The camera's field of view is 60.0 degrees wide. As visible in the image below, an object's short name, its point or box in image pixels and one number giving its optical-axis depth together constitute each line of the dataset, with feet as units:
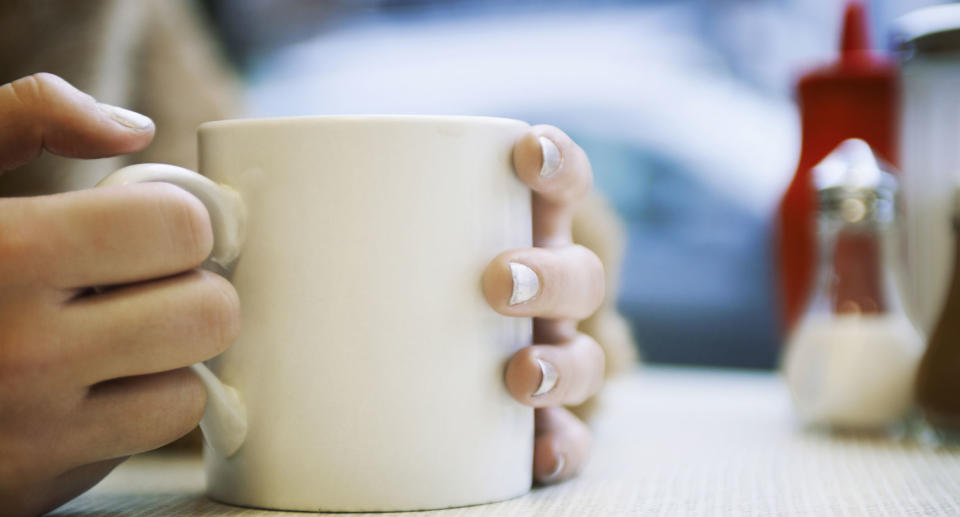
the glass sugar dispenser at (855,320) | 1.78
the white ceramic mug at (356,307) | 0.97
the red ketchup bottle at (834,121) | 2.53
